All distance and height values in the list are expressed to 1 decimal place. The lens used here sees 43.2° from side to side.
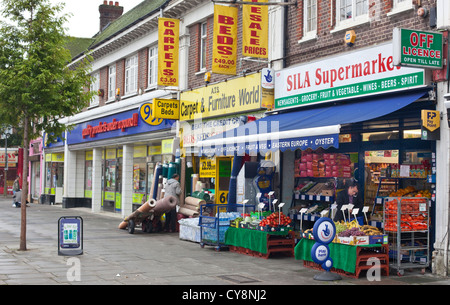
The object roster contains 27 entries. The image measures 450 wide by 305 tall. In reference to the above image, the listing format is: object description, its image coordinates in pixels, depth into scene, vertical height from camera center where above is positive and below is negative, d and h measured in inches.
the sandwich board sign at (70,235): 522.6 -62.6
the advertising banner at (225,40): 671.8 +154.8
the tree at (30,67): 569.3 +103.2
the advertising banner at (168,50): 821.2 +173.3
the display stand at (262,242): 519.5 -67.6
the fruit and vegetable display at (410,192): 453.1 -16.6
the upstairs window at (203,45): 812.0 +178.7
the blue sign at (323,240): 400.2 -49.0
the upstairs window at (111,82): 1119.6 +171.4
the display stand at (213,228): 576.1 -60.6
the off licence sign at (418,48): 411.2 +90.3
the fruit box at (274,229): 517.7 -53.6
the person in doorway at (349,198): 477.7 -23.0
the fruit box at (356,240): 416.2 -50.6
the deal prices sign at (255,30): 625.0 +155.2
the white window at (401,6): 462.3 +137.2
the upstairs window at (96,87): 1203.2 +175.2
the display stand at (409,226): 428.5 -41.6
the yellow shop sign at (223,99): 655.8 +91.1
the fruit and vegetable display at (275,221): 517.7 -46.5
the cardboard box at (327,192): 537.3 -20.7
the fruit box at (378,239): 420.8 -50.6
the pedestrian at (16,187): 1394.8 -48.7
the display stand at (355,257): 412.5 -63.7
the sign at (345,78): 459.5 +83.9
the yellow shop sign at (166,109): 821.9 +88.2
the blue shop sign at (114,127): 929.4 +75.7
